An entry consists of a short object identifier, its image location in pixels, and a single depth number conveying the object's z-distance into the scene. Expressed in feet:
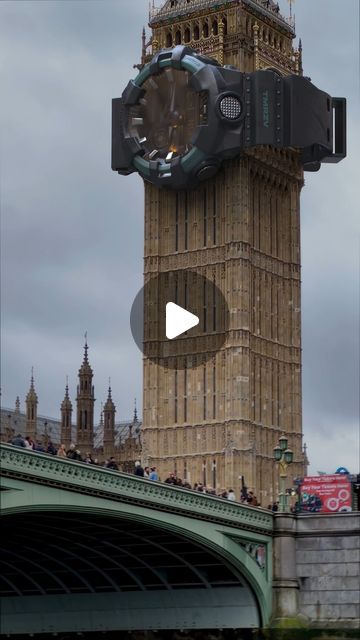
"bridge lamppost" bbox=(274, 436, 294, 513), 268.21
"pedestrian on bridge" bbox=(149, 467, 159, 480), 256.11
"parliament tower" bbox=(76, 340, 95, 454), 577.43
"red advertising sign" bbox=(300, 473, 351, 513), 282.15
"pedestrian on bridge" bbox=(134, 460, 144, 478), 252.62
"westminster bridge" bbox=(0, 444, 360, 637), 254.88
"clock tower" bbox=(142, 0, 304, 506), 453.17
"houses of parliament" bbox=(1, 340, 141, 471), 577.43
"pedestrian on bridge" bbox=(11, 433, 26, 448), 222.13
